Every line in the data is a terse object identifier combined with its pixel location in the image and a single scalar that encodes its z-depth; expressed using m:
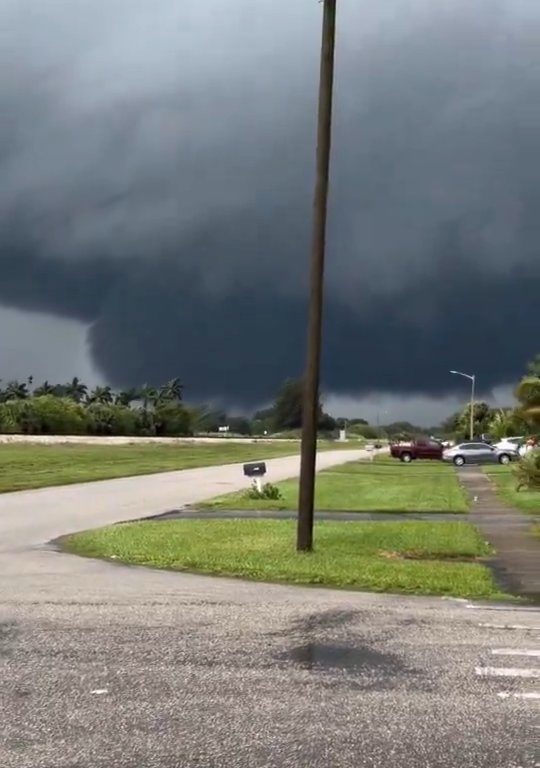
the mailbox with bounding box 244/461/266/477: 25.25
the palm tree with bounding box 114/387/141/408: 170.54
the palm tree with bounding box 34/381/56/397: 178.01
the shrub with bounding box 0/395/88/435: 118.06
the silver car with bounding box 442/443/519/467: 60.97
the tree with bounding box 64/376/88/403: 187.98
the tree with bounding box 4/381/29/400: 170.75
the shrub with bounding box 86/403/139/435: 133.62
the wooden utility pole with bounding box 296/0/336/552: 14.60
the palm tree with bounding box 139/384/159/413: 165.52
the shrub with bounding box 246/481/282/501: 26.70
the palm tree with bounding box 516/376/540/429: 18.38
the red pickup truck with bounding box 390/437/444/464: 67.25
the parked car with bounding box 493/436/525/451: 60.22
